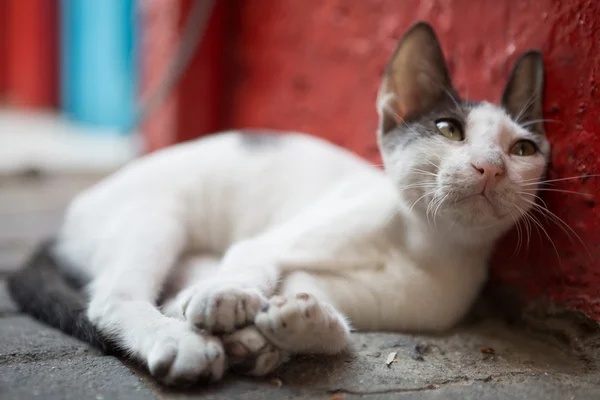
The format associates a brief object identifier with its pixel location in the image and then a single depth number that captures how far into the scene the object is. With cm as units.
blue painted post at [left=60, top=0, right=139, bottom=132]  162
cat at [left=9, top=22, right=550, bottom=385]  46
